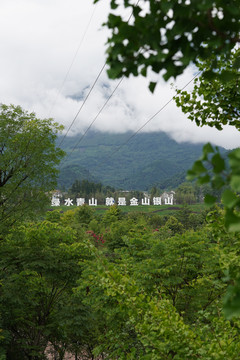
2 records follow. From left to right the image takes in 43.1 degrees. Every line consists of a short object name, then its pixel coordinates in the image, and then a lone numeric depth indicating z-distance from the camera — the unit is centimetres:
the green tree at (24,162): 991
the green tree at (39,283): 1075
